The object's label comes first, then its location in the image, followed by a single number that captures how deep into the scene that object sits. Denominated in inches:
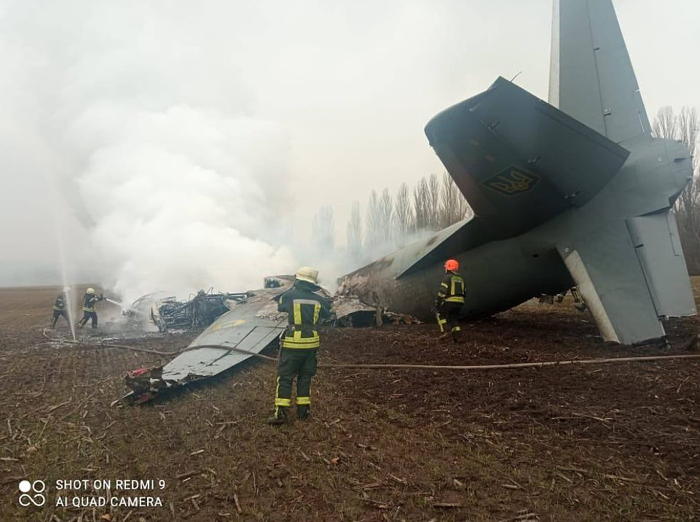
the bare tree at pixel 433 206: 1439.5
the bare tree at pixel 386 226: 1526.5
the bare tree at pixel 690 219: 1344.7
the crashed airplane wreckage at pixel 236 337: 240.5
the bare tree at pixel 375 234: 1503.3
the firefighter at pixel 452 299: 363.9
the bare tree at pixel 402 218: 1499.8
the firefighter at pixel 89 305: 646.5
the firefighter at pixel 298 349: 207.5
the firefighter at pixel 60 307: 660.7
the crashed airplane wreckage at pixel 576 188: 294.8
